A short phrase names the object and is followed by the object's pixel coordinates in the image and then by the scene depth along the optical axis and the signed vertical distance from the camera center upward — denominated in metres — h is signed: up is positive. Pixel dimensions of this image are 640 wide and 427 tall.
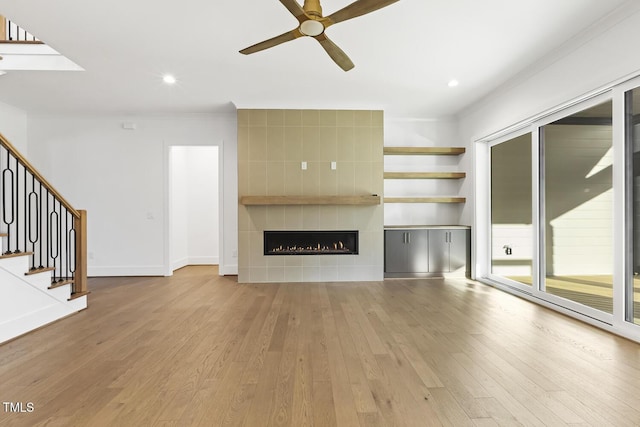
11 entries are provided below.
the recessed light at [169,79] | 3.87 +1.66
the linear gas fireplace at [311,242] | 4.95 -0.45
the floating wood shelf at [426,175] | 5.32 +0.64
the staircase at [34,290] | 2.72 -0.71
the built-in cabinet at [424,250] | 5.07 -0.58
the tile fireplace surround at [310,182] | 4.87 +0.49
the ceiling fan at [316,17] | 1.97 +1.28
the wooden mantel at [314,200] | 4.71 +0.21
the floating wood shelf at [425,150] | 5.39 +1.06
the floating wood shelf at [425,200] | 5.23 +0.22
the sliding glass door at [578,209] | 2.68 +0.05
